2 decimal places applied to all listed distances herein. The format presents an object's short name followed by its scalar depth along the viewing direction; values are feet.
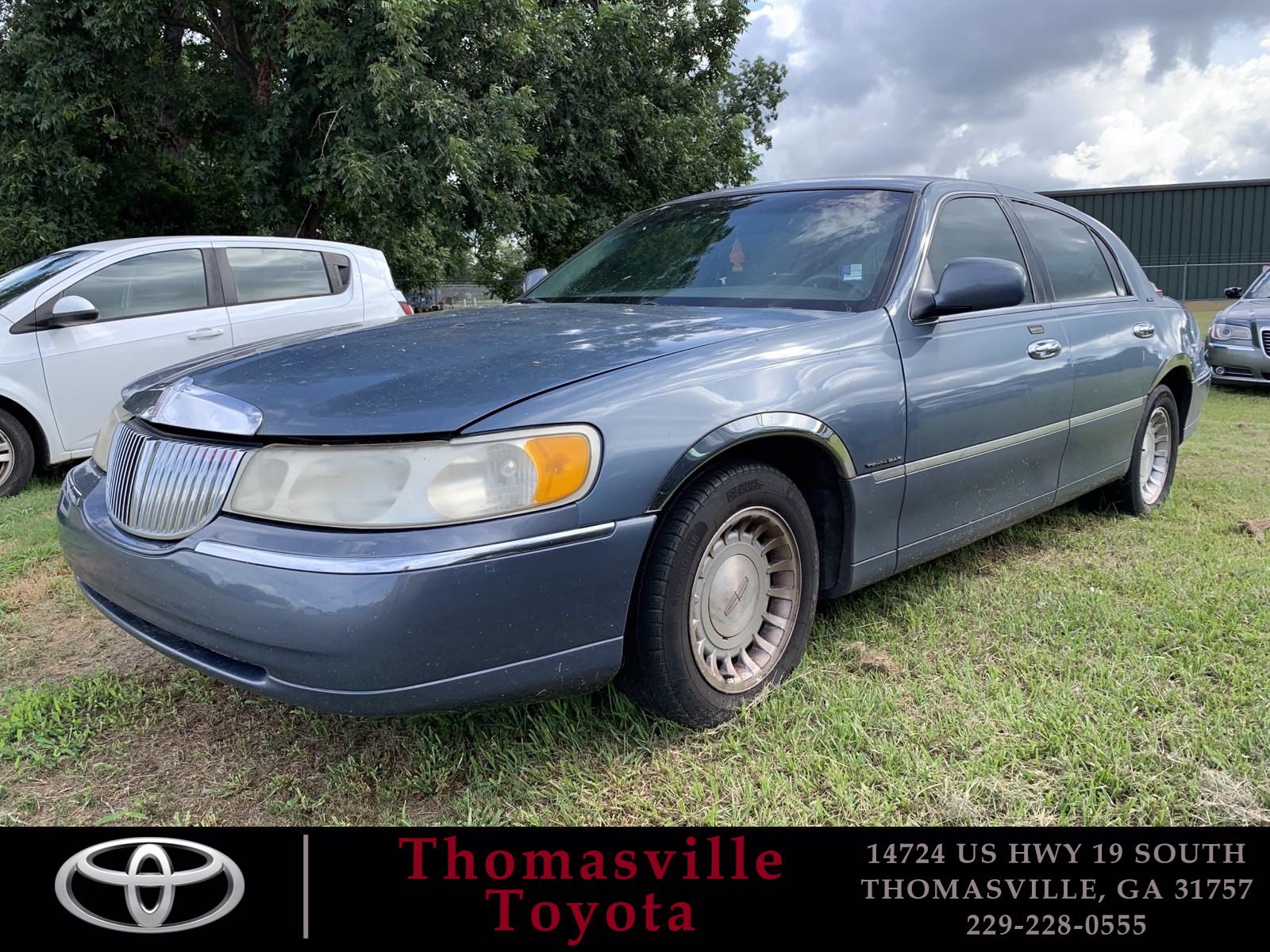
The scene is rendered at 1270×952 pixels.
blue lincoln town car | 6.05
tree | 29.66
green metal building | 111.55
